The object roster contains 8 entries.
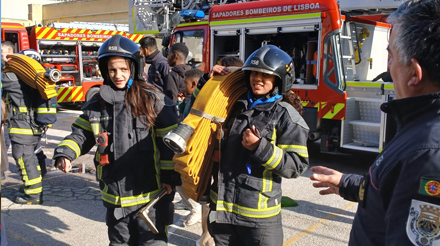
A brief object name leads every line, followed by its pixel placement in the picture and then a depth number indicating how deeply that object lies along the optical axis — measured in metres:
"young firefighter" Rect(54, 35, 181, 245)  2.67
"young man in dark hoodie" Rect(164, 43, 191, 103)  5.49
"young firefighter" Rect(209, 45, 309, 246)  2.37
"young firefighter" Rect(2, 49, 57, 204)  4.93
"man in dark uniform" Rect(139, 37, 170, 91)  5.93
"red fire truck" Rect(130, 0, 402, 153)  6.39
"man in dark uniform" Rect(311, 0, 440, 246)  1.04
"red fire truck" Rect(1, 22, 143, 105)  11.70
